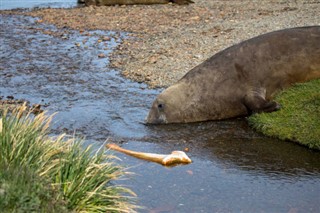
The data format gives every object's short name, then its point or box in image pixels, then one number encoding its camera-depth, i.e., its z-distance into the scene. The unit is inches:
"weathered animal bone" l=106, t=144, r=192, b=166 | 289.2
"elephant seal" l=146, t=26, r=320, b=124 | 362.6
